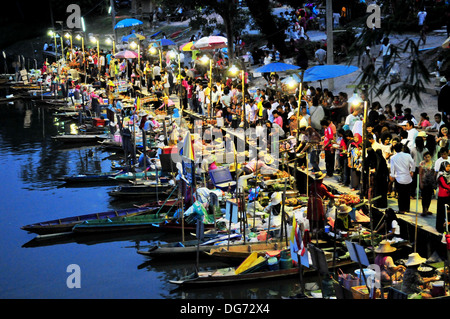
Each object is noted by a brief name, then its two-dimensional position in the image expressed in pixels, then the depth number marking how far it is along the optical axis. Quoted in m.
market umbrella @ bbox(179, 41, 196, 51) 36.95
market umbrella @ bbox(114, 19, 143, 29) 47.49
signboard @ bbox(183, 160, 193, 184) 20.27
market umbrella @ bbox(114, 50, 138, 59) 41.75
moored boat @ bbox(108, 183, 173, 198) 23.84
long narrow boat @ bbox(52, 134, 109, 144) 35.00
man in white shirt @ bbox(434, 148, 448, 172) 15.32
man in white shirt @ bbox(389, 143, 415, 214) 16.55
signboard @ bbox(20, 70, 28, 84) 60.29
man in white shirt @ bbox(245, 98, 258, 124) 26.59
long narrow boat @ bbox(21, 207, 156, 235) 20.52
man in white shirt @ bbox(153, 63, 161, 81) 40.50
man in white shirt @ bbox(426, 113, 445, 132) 18.27
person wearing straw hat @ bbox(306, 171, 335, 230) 16.06
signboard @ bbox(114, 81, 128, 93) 43.91
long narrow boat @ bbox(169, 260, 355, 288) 15.39
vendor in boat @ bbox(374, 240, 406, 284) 13.62
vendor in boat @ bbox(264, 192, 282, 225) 18.61
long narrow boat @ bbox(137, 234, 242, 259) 17.19
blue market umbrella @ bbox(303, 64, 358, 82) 22.48
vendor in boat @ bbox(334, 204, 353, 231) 16.72
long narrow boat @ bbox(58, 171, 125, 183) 26.78
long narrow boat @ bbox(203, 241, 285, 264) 16.31
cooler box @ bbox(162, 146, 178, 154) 24.82
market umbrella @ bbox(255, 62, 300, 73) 25.77
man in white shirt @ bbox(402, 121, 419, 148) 17.63
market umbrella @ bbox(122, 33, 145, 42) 47.72
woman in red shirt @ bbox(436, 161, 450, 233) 15.00
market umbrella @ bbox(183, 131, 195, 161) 18.75
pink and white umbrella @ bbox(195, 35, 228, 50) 34.59
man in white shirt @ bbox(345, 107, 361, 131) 20.53
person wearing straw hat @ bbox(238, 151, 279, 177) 21.84
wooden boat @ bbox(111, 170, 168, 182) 24.97
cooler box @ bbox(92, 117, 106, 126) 37.19
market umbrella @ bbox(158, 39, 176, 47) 41.68
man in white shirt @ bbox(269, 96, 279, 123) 24.74
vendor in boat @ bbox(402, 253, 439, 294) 12.87
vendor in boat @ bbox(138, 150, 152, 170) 25.96
